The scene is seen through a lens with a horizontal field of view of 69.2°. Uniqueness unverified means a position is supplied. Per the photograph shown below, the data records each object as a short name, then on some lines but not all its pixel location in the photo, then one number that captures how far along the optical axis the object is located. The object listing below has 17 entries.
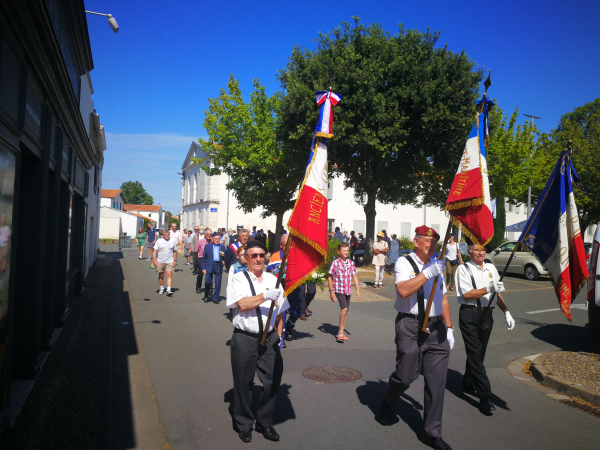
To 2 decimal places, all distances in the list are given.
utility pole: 26.83
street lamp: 11.71
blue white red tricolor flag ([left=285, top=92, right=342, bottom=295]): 4.14
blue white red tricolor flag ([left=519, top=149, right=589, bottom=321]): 4.75
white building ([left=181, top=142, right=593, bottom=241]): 43.75
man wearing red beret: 4.00
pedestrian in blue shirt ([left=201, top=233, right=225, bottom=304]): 11.88
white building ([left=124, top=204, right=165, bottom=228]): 106.38
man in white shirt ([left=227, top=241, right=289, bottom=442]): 4.02
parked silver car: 18.16
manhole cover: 5.75
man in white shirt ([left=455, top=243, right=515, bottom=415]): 4.96
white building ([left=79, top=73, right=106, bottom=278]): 12.94
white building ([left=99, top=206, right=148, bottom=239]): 52.78
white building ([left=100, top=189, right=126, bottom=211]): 77.71
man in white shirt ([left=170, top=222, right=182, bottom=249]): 13.00
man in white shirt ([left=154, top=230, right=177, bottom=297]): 12.33
